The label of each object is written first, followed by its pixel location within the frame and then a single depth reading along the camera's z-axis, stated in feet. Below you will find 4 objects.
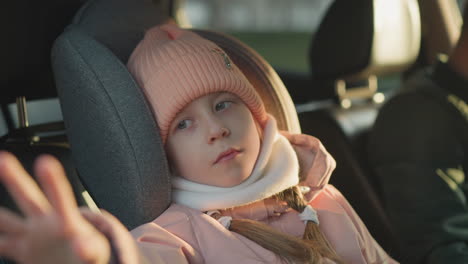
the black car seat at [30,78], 4.93
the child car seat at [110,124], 4.10
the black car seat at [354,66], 6.23
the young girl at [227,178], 3.93
